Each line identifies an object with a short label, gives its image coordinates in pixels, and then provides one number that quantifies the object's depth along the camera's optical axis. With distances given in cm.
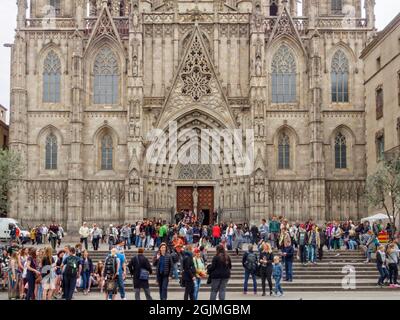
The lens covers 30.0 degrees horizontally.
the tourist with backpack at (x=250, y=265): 2728
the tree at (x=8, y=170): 4741
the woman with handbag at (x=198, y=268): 2317
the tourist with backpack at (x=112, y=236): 4156
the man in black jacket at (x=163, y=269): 2173
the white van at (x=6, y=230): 4619
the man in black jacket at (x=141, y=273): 2111
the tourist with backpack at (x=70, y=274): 2342
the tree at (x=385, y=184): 4197
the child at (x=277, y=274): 2712
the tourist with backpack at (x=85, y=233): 3938
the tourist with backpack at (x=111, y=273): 2291
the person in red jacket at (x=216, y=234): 4061
